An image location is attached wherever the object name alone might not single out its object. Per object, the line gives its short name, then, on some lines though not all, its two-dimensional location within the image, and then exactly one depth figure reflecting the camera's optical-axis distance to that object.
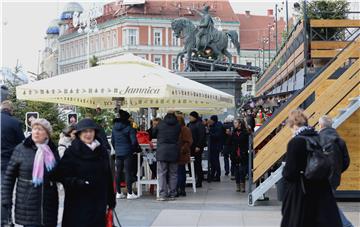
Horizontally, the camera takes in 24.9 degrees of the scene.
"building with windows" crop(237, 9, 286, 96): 116.50
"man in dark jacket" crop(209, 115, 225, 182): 19.77
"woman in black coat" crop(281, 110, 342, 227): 8.83
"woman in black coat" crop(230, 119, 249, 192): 16.81
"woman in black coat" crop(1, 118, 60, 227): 8.00
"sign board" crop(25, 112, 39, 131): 21.96
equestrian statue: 36.44
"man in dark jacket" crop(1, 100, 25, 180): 10.46
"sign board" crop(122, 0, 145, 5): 107.38
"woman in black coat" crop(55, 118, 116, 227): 8.11
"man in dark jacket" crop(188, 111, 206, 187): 18.13
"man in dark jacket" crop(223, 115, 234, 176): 18.40
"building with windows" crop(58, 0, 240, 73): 108.31
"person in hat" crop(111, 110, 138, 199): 15.34
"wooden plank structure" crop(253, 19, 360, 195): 14.59
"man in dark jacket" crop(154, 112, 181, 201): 15.20
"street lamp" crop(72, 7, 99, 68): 95.33
